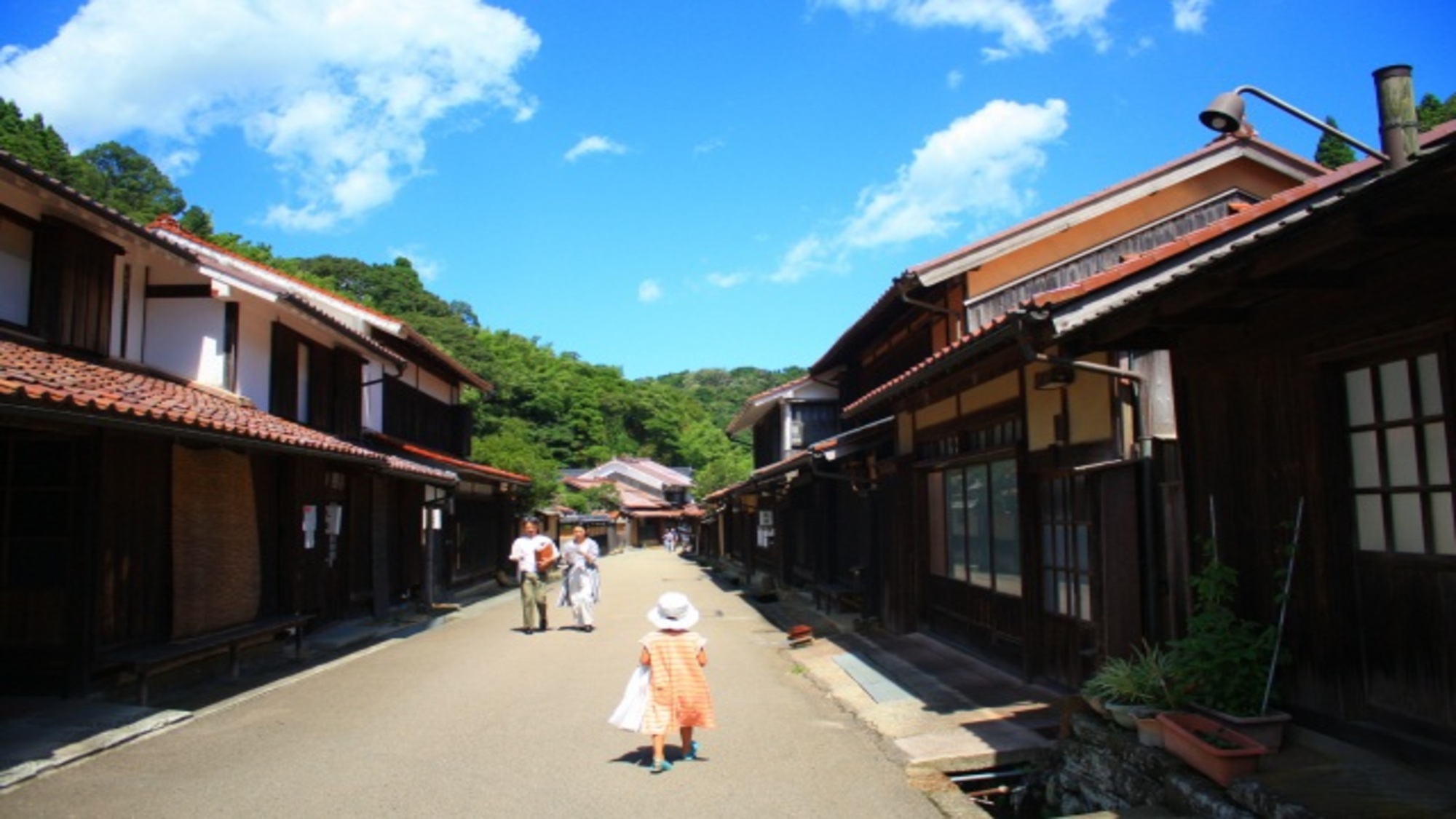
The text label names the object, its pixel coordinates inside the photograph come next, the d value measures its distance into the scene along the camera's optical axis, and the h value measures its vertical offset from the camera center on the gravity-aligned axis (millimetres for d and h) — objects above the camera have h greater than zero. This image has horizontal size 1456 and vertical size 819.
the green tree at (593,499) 57312 +709
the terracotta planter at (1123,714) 6006 -1311
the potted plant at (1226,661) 5461 -933
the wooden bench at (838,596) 17438 -1640
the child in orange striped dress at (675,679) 7172 -1256
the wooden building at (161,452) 9344 +749
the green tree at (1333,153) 19016 +6938
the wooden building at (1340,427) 4645 +402
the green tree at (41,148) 36875 +15181
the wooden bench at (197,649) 9469 -1385
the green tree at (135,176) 60656 +23216
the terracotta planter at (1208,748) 4941 -1276
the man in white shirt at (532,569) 16594 -964
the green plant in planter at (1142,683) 6055 -1149
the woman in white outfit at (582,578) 17031 -1175
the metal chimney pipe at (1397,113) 6207 +2452
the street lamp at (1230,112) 6719 +2673
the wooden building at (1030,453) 7531 +545
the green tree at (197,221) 57312 +17723
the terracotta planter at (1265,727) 5230 -1211
